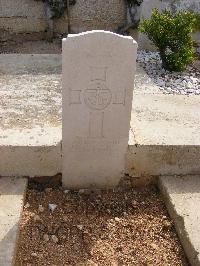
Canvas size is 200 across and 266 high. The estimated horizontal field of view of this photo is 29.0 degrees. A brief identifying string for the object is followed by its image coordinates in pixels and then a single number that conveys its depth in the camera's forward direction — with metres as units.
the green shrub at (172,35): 5.13
